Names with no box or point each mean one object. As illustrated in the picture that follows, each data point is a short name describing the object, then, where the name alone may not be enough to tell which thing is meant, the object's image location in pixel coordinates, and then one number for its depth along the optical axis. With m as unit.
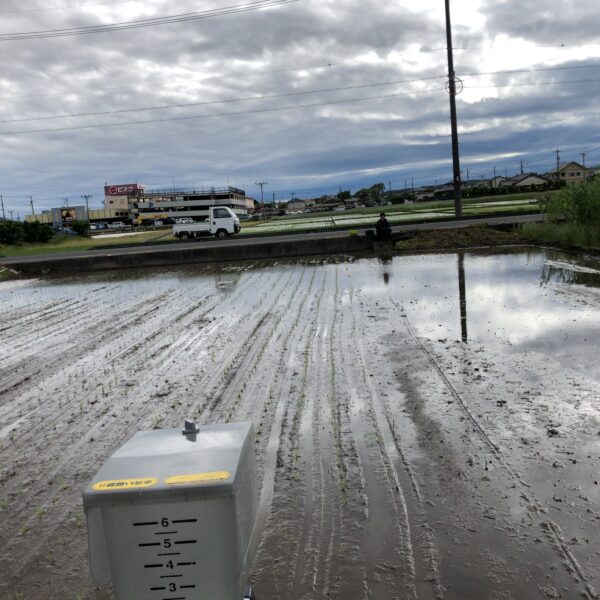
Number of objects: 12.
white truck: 35.25
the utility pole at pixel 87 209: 133.88
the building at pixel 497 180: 156.01
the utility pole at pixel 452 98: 27.27
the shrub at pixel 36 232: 48.25
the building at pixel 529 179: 127.49
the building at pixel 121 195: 156.06
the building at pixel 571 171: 129.88
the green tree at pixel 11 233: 45.59
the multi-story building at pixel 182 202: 136.80
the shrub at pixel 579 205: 17.70
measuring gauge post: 2.04
